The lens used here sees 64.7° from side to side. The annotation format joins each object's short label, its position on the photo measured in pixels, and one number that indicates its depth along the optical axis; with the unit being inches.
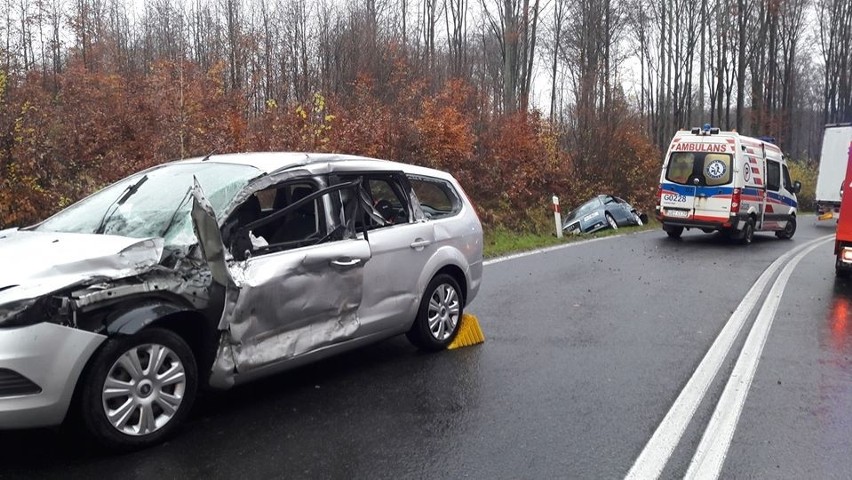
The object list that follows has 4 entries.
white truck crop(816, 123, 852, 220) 908.0
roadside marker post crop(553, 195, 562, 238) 718.5
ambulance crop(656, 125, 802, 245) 622.8
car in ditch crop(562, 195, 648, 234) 787.4
